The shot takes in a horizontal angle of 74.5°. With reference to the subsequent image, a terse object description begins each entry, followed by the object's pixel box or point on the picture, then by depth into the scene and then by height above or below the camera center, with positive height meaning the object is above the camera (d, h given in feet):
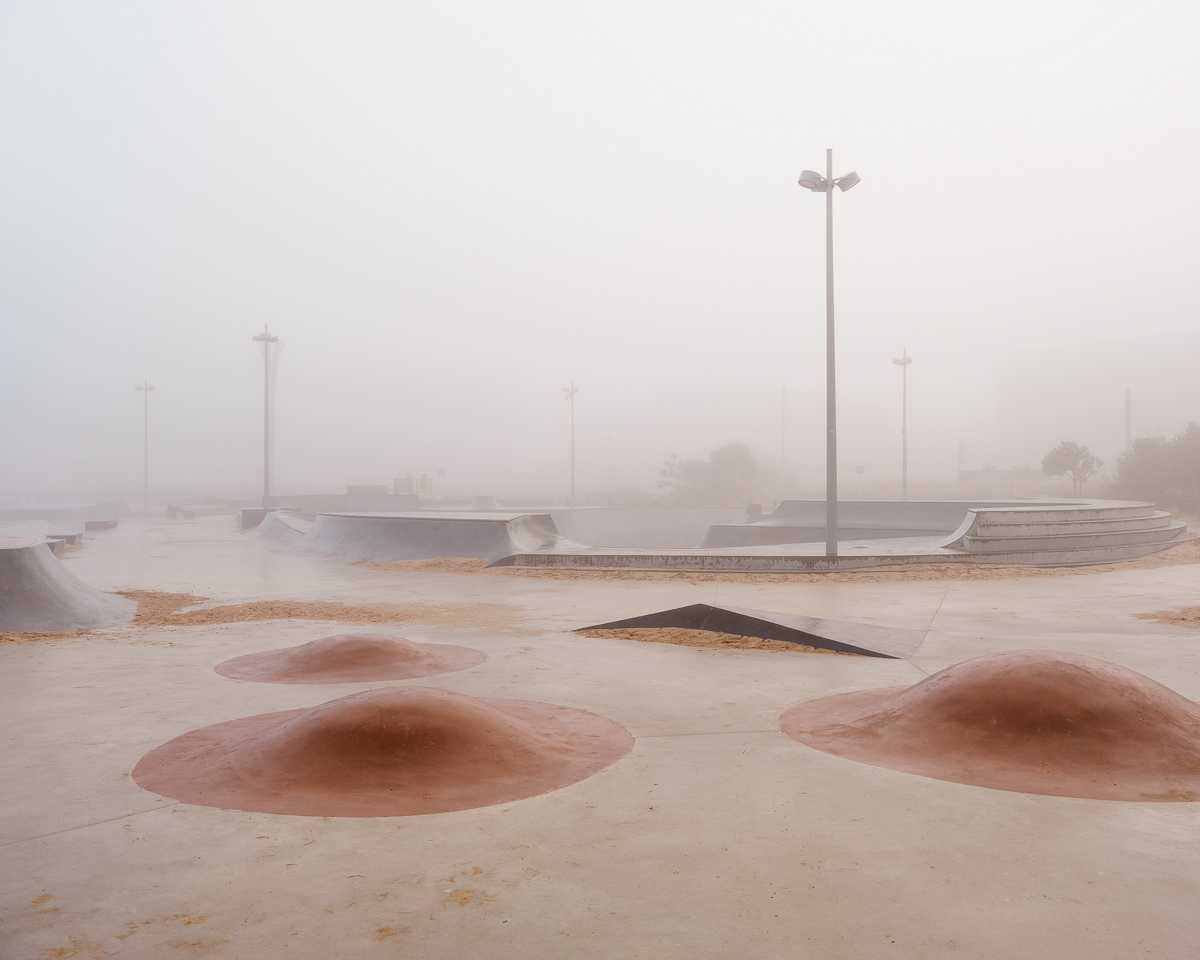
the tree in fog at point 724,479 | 237.86 +2.78
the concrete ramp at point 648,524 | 141.08 -6.58
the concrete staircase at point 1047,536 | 57.47 -3.68
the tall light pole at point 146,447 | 191.31 +10.69
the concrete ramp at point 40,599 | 32.91 -4.73
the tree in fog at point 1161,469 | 135.33 +3.18
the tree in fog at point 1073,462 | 166.81 +5.26
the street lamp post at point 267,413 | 122.01 +11.72
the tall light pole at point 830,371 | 53.11 +8.01
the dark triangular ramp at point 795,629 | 27.14 -5.26
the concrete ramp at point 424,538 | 66.03 -4.44
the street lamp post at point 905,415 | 128.46 +12.44
